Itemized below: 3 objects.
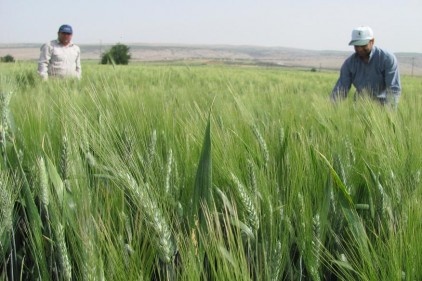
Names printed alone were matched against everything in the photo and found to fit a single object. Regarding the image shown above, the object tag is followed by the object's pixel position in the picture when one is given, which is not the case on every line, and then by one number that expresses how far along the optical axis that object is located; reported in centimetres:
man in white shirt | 449
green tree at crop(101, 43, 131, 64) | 3411
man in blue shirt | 325
